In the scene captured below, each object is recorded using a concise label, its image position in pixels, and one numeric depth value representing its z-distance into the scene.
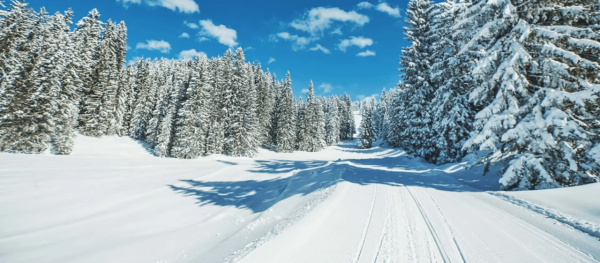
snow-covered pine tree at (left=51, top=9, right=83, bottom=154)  23.66
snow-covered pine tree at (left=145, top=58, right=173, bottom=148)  35.88
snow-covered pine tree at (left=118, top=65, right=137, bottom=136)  39.86
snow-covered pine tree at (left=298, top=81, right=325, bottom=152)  53.47
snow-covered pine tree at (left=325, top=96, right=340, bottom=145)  71.38
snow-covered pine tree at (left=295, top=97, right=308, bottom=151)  53.06
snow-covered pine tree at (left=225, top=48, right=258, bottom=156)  36.00
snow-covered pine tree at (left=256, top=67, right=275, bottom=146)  48.88
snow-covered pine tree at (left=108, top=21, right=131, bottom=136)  36.47
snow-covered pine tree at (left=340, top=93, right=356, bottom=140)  91.06
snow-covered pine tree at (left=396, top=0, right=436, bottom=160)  21.83
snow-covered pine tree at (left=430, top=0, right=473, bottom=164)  18.67
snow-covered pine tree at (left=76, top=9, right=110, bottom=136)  32.69
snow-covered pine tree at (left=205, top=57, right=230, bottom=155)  34.44
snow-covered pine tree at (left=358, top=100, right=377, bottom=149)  64.69
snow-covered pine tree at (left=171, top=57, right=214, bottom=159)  31.36
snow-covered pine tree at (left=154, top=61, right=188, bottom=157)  32.25
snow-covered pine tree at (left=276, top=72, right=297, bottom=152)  48.09
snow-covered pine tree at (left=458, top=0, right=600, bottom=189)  7.93
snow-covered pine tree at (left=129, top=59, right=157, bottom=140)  40.41
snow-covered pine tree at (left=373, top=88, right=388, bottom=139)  90.12
